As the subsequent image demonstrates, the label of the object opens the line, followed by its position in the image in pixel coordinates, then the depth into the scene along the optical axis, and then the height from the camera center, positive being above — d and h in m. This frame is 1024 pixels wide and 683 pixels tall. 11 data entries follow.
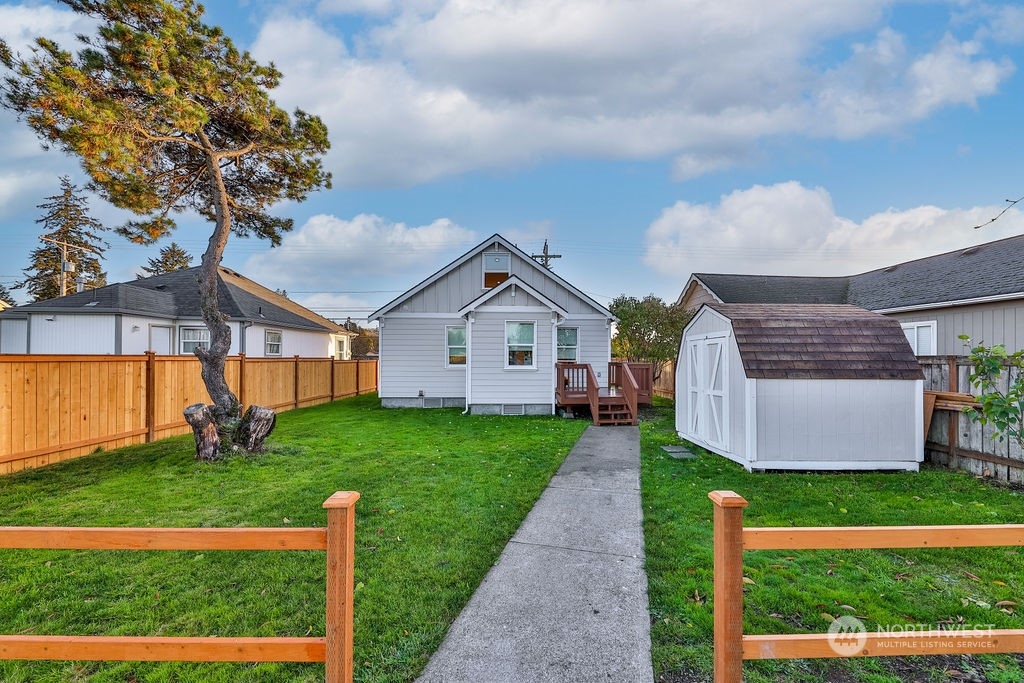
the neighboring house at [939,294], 9.88 +1.78
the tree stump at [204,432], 6.67 -1.29
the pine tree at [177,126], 5.79 +3.53
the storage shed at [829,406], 6.68 -0.85
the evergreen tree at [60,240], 27.88 +7.13
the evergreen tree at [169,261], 37.44 +7.72
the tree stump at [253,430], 7.26 -1.35
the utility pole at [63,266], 20.08 +3.92
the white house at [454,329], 14.57 +0.73
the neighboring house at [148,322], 13.82 +0.99
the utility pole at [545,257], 22.83 +5.01
